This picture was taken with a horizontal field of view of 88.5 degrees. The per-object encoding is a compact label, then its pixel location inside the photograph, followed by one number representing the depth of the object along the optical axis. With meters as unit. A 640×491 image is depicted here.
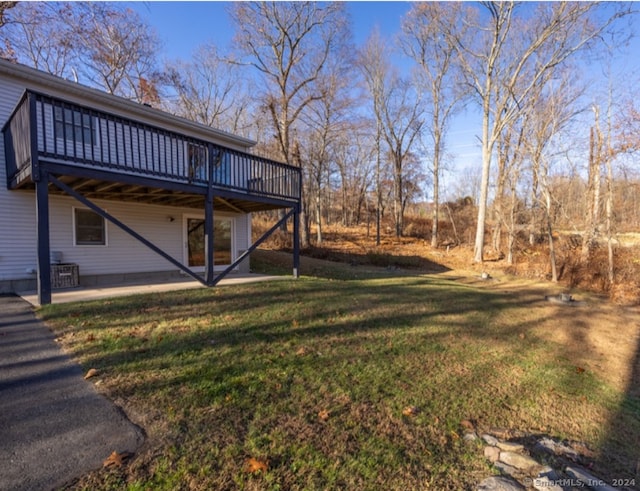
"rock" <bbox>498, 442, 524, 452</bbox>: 2.34
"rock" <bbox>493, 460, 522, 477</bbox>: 2.10
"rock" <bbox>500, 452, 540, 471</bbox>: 2.15
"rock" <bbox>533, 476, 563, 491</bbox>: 1.94
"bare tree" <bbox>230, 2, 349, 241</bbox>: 17.03
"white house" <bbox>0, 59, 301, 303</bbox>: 5.74
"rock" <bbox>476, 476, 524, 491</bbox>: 1.94
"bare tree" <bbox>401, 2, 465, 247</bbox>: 17.62
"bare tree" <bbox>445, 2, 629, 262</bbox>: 14.45
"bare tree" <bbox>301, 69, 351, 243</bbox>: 20.03
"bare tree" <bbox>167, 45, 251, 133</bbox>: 22.04
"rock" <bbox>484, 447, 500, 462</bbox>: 2.26
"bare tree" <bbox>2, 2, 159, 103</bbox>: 12.74
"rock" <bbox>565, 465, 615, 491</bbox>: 2.06
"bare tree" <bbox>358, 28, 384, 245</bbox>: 23.22
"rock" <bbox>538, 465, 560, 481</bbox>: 2.06
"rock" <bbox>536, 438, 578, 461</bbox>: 2.46
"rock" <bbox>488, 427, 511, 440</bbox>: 2.60
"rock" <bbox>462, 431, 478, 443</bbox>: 2.48
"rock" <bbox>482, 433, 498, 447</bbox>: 2.44
